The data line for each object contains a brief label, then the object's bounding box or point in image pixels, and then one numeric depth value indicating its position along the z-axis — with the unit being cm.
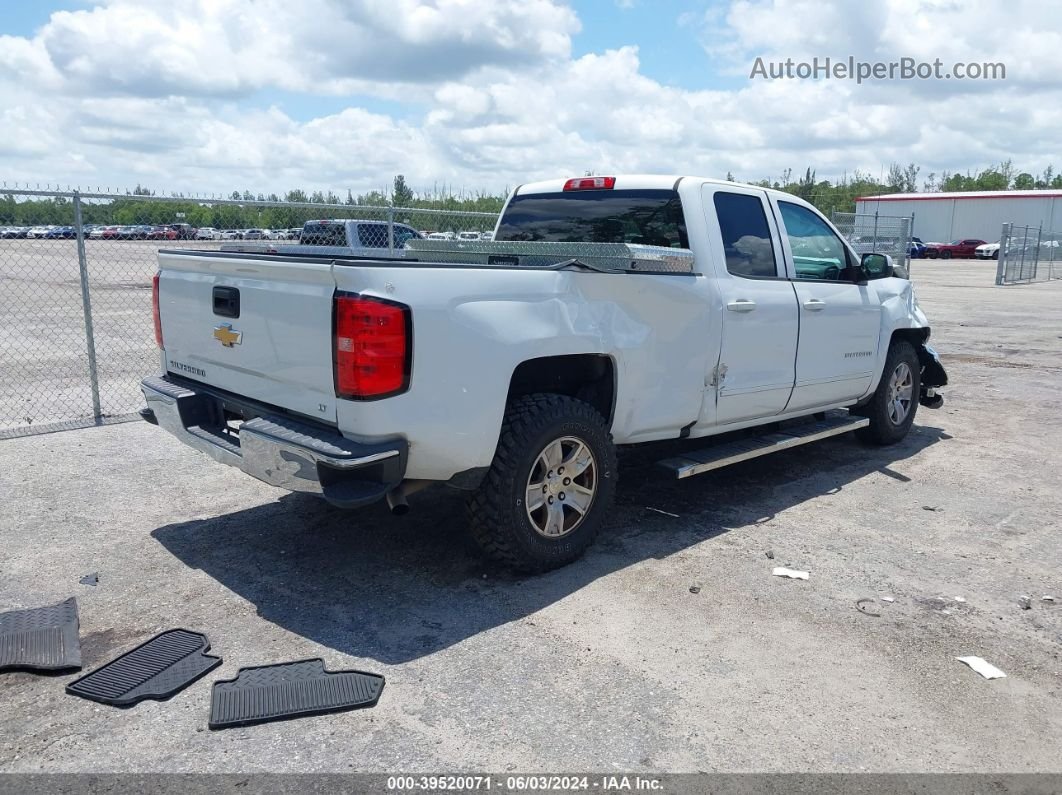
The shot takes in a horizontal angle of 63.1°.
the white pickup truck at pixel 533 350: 371
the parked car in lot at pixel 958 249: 5362
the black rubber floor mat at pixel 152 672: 332
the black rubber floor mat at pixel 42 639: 353
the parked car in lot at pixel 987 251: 5062
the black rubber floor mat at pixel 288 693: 319
